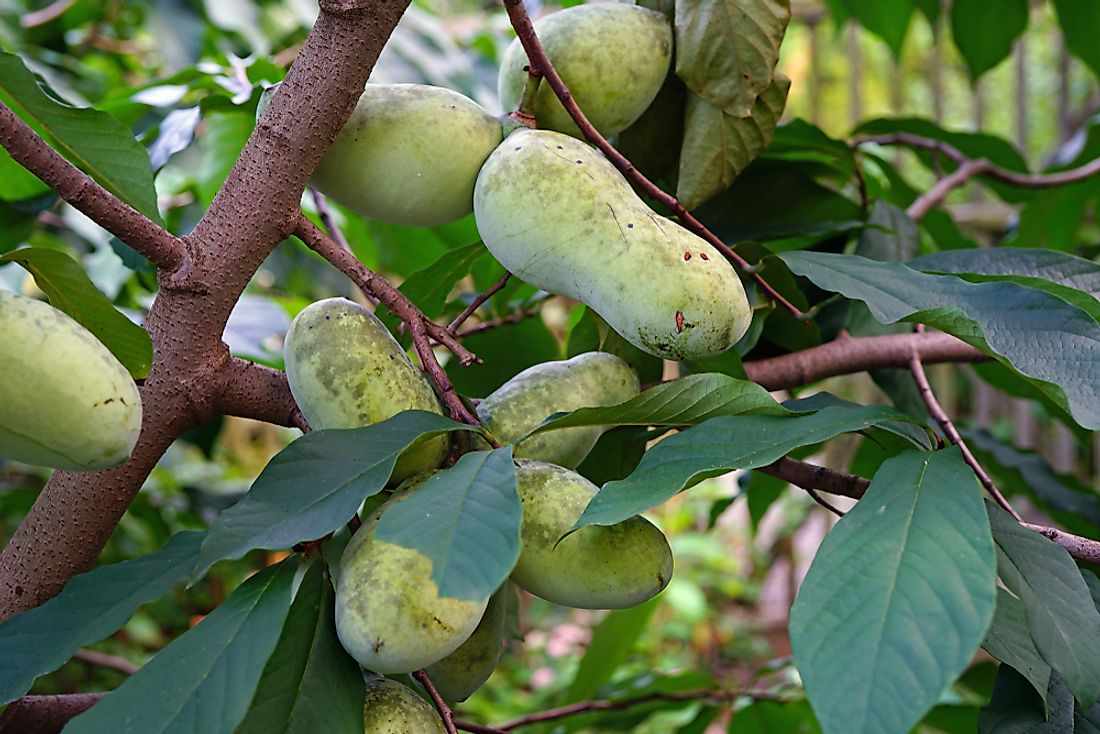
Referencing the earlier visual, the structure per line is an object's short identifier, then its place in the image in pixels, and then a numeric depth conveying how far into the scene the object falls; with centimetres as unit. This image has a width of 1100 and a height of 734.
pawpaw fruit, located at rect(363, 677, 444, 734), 43
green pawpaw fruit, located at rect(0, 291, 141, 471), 37
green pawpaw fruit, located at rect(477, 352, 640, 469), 50
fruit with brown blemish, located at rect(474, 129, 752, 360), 46
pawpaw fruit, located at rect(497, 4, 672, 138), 55
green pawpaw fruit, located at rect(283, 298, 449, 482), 47
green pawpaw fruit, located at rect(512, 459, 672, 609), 44
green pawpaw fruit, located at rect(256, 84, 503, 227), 51
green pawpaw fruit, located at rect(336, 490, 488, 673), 40
